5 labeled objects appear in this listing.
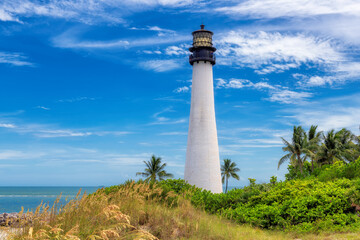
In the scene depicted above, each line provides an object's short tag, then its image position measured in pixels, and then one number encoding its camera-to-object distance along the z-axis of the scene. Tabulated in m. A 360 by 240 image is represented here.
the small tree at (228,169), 70.25
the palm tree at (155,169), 54.79
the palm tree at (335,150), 43.84
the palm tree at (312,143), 43.48
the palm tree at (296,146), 43.75
